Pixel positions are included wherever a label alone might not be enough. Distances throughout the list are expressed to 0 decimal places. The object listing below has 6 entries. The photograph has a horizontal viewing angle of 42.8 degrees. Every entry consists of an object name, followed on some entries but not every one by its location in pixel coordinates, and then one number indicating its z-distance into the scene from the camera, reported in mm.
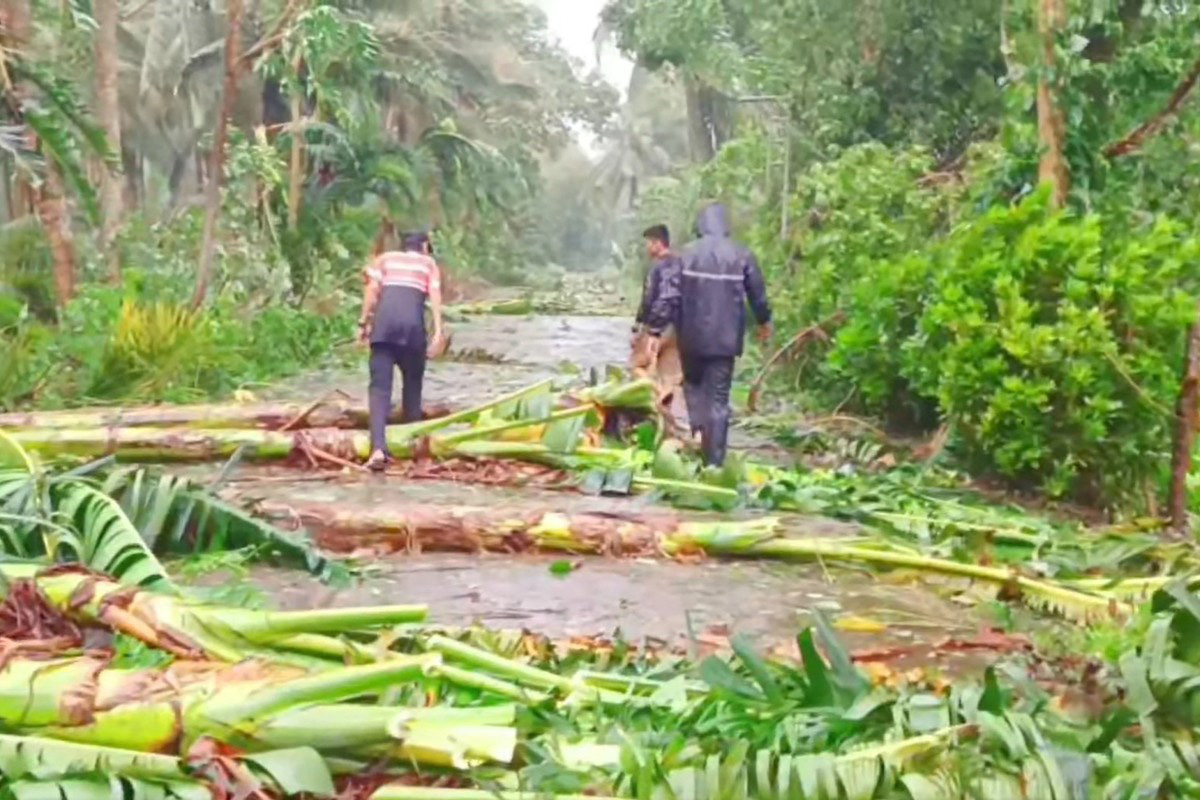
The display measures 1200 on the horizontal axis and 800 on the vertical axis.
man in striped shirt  9109
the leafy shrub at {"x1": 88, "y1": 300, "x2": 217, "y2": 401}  11656
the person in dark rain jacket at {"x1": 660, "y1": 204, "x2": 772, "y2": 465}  9203
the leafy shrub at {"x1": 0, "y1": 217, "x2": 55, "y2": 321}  15609
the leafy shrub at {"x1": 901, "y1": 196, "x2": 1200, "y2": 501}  8539
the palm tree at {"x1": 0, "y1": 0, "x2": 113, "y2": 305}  11211
